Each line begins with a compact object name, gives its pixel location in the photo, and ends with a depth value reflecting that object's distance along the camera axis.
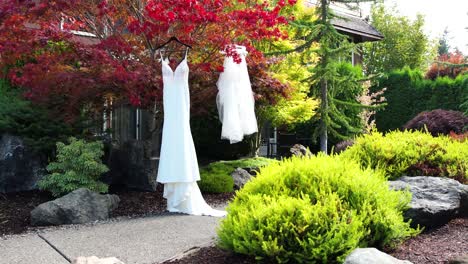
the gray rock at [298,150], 12.76
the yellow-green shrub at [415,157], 6.14
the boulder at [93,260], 4.07
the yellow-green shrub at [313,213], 3.90
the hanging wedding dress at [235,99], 8.37
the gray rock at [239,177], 9.62
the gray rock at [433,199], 4.87
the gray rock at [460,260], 3.59
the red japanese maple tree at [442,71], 20.75
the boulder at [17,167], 8.49
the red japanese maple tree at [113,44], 7.63
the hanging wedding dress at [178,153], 7.28
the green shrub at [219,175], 9.09
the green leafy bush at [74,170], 7.73
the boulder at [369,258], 3.46
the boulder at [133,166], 8.97
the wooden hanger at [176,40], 7.65
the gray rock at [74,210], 6.68
